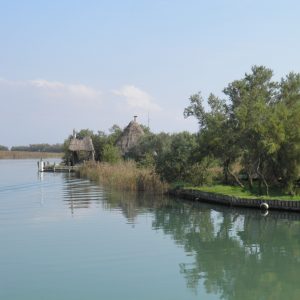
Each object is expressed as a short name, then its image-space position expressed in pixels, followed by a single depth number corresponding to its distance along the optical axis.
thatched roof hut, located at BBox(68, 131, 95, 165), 67.38
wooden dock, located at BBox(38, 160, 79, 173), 65.19
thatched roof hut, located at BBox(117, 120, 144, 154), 62.84
